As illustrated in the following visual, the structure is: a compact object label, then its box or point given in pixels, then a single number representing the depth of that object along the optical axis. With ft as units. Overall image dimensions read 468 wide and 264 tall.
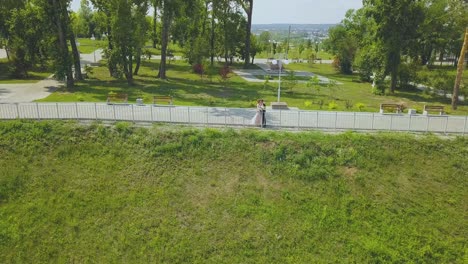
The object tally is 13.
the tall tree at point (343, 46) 152.76
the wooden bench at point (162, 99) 72.33
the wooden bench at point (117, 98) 70.64
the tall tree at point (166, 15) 106.22
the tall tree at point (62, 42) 89.61
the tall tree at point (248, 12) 149.18
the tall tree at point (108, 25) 98.40
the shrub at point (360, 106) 77.41
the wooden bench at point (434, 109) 72.30
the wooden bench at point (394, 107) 72.28
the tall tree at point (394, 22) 98.27
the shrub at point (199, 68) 117.35
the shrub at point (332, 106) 77.56
